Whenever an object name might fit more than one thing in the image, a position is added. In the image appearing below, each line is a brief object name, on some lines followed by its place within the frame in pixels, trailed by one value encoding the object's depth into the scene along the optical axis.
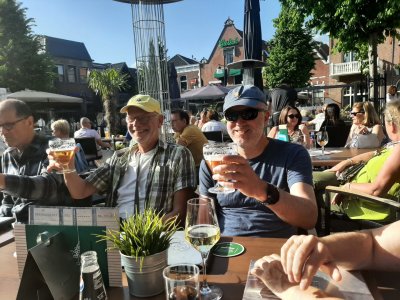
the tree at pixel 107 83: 13.42
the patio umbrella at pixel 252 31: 6.38
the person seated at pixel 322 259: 0.97
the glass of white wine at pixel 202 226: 1.12
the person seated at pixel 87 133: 7.81
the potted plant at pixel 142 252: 1.04
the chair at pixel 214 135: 6.57
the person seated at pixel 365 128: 4.70
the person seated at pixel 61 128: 4.88
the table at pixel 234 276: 1.08
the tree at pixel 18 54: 21.30
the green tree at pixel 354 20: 8.93
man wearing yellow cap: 2.26
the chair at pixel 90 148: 6.66
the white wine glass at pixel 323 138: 4.21
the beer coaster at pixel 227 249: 1.35
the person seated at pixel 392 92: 10.16
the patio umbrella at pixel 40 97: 10.69
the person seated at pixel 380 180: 2.39
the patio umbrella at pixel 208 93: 13.05
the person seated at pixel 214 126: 7.36
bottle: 0.94
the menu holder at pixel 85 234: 1.10
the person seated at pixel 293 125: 4.71
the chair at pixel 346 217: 2.21
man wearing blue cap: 1.75
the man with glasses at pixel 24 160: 2.18
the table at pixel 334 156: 3.88
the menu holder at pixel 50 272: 0.99
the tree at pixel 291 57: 25.75
